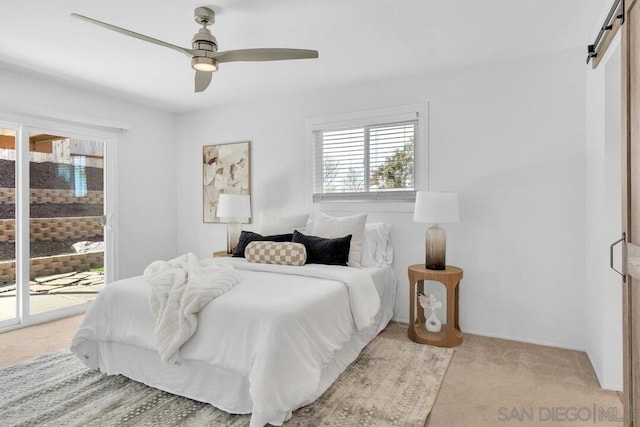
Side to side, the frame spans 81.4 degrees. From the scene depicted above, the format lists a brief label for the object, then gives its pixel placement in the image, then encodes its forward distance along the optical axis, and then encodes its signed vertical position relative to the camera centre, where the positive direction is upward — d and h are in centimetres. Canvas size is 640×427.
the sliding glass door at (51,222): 353 -10
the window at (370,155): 363 +58
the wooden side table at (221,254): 417 -49
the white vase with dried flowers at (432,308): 324 -86
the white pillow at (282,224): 377 -13
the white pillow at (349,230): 334 -18
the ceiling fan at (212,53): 229 +99
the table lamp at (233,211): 420 +0
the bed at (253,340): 190 -75
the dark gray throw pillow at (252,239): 357 -27
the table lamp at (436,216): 306 -5
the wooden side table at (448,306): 305 -81
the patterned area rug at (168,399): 201 -112
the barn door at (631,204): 155 +2
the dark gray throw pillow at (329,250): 321 -35
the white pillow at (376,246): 347 -34
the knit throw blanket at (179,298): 209 -51
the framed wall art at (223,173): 454 +49
